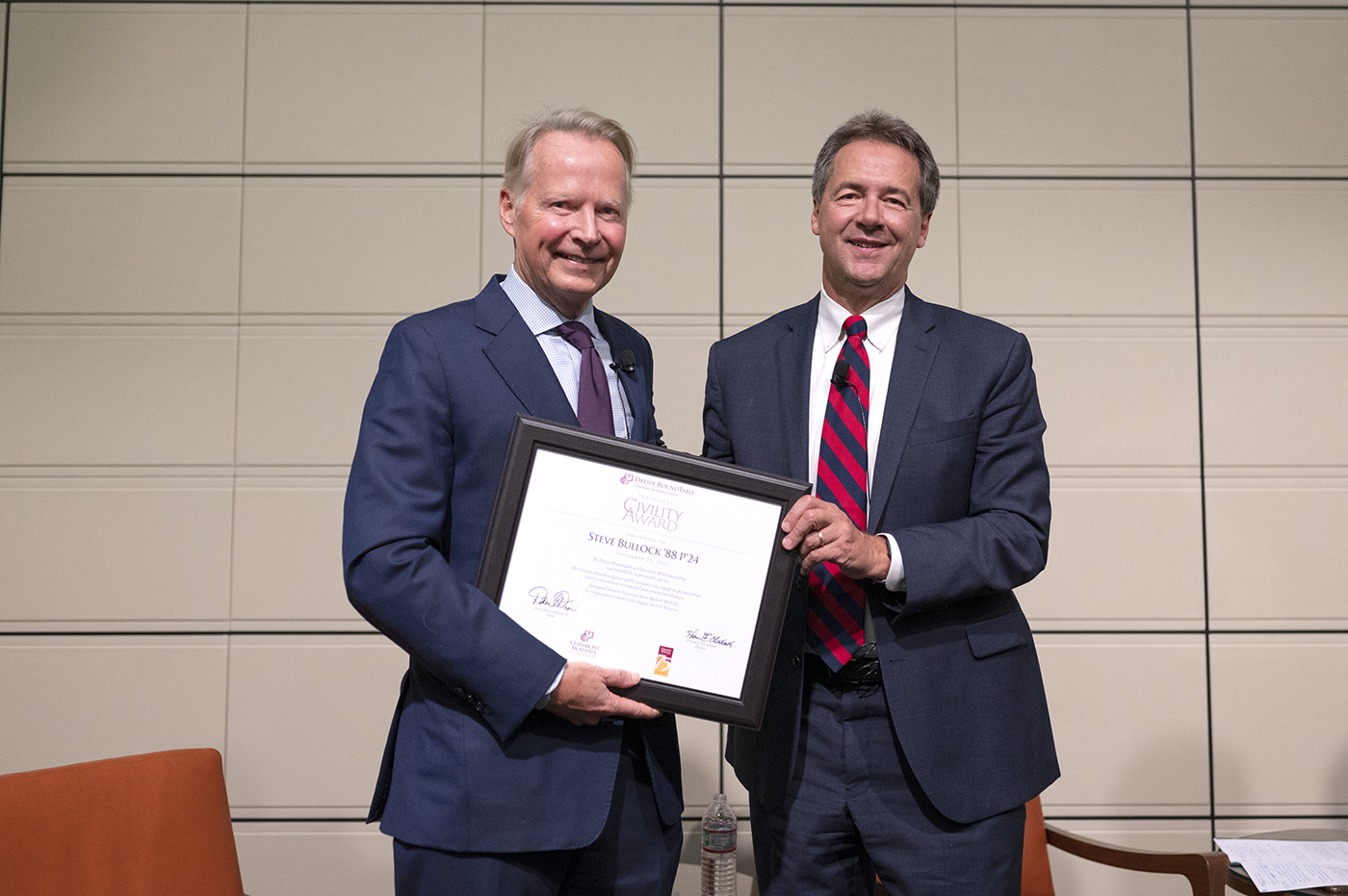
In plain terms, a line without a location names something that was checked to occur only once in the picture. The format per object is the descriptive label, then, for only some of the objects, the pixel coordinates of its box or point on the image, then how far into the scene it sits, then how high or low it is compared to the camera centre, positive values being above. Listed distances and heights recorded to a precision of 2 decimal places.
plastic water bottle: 2.94 -1.21
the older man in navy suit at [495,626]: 1.39 -0.22
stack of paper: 2.01 -0.89
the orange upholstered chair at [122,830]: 1.82 -0.76
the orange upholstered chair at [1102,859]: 2.31 -1.02
